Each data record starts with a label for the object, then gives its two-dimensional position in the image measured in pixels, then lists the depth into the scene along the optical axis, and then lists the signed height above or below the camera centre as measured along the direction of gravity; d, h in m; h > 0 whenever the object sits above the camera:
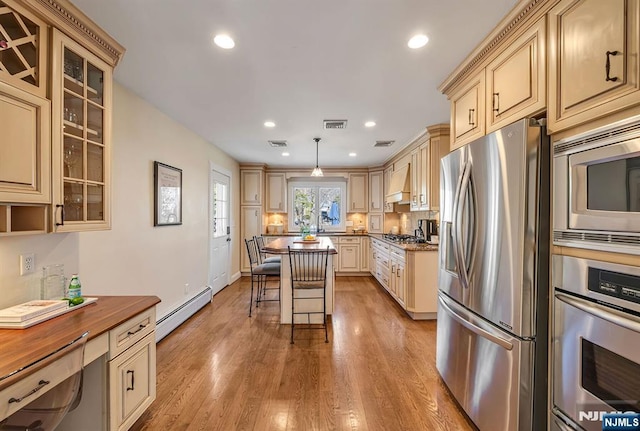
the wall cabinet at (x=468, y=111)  2.12 +0.82
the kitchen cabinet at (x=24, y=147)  1.38 +0.34
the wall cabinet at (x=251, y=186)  6.68 +0.65
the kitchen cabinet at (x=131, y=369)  1.63 -0.95
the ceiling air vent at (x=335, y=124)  3.66 +1.17
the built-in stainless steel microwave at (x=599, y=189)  1.09 +0.11
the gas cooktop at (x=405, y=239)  4.72 -0.43
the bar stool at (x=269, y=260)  4.51 -0.71
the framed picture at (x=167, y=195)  3.25 +0.23
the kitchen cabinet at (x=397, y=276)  4.16 -0.92
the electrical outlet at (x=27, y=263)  1.71 -0.30
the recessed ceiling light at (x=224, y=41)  1.95 +1.19
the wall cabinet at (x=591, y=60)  1.11 +0.67
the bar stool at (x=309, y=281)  3.50 -0.81
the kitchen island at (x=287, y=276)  3.57 -0.79
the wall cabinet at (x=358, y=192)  7.11 +0.54
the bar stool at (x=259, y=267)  4.13 -0.76
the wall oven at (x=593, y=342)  1.09 -0.52
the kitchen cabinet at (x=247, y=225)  6.64 -0.24
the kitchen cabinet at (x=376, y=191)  6.94 +0.57
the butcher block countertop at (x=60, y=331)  1.16 -0.58
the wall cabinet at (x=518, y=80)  1.55 +0.81
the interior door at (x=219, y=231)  4.96 -0.32
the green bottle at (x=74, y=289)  1.80 -0.47
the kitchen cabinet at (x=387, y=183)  6.36 +0.72
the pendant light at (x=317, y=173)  4.59 +0.66
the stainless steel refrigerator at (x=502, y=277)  1.51 -0.35
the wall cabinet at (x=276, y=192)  7.00 +0.54
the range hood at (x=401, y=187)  5.09 +0.50
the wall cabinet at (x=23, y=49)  1.41 +0.85
